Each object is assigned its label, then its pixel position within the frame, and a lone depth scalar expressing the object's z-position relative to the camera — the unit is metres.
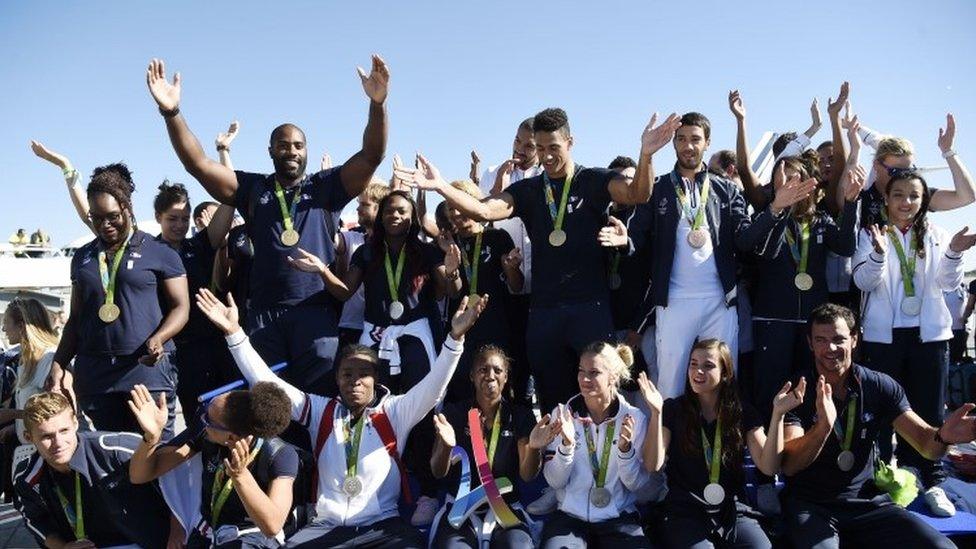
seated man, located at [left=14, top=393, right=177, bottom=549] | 4.62
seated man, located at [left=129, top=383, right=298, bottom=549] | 4.36
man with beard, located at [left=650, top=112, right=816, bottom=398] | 5.21
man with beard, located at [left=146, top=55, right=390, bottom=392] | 5.34
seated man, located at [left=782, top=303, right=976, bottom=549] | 4.53
